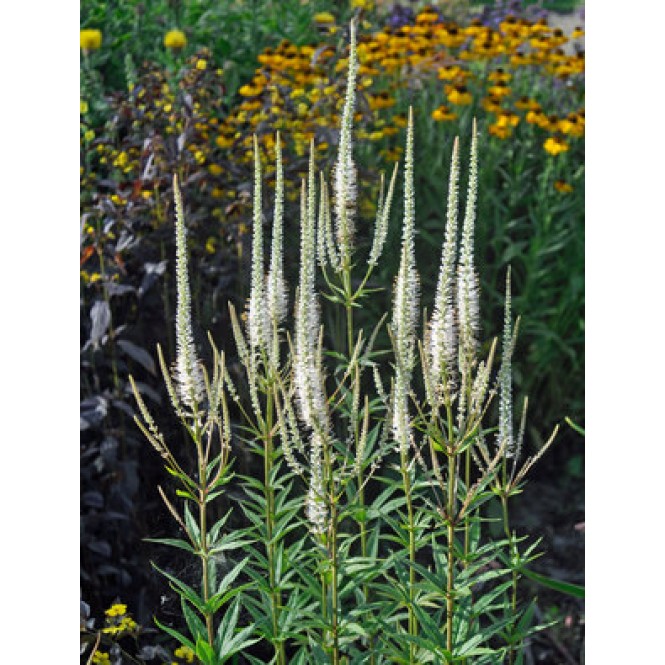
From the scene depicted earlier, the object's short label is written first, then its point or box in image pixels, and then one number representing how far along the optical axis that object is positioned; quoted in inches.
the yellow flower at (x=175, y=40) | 183.8
